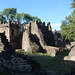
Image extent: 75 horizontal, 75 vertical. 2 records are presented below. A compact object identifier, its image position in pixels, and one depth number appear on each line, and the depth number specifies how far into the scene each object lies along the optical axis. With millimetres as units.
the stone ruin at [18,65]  6936
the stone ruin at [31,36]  19184
